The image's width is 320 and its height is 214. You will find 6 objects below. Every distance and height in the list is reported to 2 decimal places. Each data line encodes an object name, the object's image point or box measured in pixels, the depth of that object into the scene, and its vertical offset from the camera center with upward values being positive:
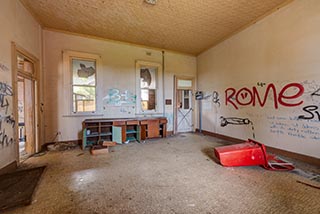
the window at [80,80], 4.49 +0.78
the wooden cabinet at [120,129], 4.48 -0.77
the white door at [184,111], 6.33 -0.26
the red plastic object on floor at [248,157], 2.82 -0.98
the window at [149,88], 5.57 +0.66
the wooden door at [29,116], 3.73 -0.25
